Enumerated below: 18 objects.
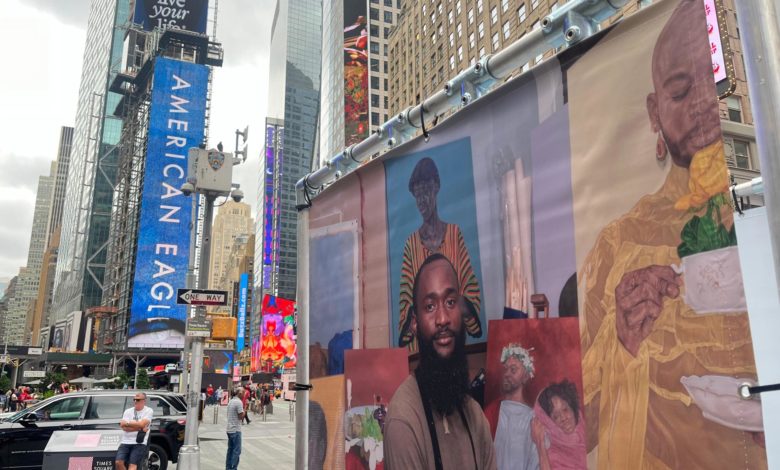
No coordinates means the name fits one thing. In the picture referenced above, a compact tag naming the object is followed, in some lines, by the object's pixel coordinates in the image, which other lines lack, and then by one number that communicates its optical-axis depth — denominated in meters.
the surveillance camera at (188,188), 13.54
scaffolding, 69.56
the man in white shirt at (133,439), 9.46
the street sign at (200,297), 12.38
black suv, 11.99
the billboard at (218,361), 69.25
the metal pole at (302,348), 5.78
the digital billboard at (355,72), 92.62
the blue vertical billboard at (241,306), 129.70
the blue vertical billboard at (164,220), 63.00
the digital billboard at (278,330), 33.34
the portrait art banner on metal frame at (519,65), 2.21
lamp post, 13.16
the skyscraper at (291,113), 163.75
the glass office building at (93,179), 82.94
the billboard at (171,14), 79.38
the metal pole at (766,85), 2.18
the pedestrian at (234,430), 12.40
